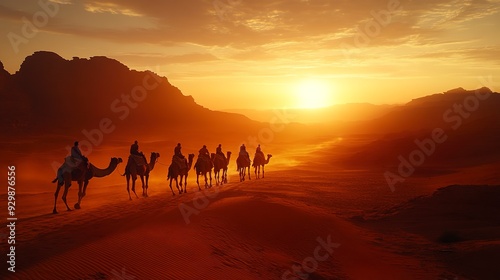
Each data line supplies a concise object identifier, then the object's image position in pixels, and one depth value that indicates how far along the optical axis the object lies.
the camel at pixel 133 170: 20.03
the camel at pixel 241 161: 29.22
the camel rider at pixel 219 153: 25.81
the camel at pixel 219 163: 25.70
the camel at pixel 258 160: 31.63
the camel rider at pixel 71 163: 16.33
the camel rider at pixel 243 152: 28.99
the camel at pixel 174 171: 21.55
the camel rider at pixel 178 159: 21.72
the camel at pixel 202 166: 23.67
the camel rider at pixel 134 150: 19.89
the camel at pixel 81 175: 16.39
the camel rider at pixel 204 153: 23.95
